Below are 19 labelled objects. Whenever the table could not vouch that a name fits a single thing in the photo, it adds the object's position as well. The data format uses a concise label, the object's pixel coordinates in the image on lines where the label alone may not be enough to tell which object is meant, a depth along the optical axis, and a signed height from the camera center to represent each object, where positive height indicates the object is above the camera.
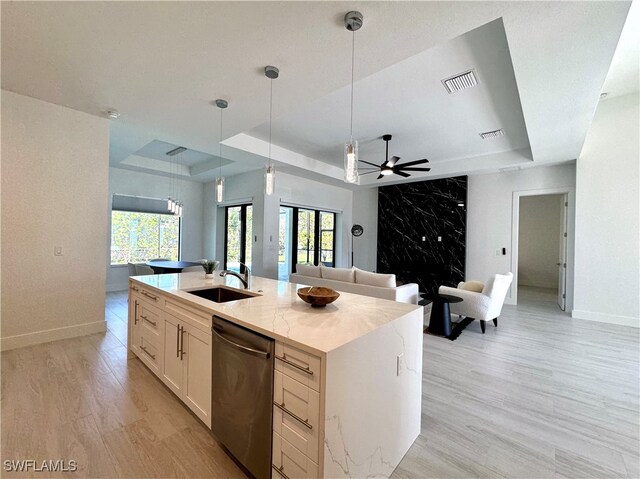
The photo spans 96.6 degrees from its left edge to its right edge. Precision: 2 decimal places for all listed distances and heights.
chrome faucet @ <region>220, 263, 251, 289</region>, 2.50 -0.35
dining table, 4.89 -0.52
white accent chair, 3.88 -0.81
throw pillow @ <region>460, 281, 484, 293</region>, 4.38 -0.70
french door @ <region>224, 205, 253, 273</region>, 7.05 +0.07
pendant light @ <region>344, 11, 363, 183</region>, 2.07 +0.66
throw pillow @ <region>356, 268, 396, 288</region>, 3.88 -0.55
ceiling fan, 4.50 +1.19
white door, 5.41 -0.33
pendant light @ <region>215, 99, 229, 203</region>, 3.09 +0.62
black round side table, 3.85 -1.03
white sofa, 3.86 -0.64
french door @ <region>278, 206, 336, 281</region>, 7.17 +0.02
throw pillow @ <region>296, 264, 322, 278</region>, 4.74 -0.54
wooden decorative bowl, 1.84 -0.38
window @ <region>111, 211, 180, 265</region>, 6.52 -0.01
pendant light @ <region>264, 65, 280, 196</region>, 2.81 +0.63
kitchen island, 1.21 -0.69
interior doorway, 8.05 -0.03
